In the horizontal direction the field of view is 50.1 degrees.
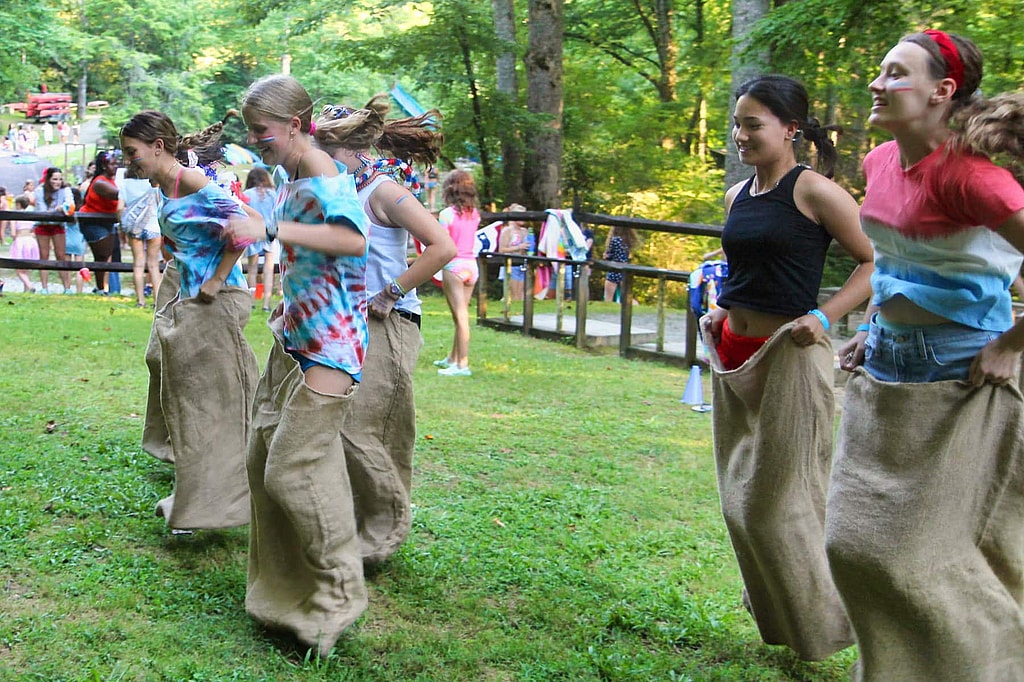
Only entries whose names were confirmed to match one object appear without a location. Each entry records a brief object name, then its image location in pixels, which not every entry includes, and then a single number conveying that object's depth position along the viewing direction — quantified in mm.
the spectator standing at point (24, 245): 17000
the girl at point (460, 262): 10461
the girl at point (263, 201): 11492
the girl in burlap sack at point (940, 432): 3068
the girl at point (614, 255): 18922
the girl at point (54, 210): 16688
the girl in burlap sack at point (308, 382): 3850
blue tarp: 11440
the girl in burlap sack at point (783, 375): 3863
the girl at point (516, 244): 17641
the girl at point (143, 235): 14461
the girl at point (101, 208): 16047
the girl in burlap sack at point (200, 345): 5051
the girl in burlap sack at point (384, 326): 4707
